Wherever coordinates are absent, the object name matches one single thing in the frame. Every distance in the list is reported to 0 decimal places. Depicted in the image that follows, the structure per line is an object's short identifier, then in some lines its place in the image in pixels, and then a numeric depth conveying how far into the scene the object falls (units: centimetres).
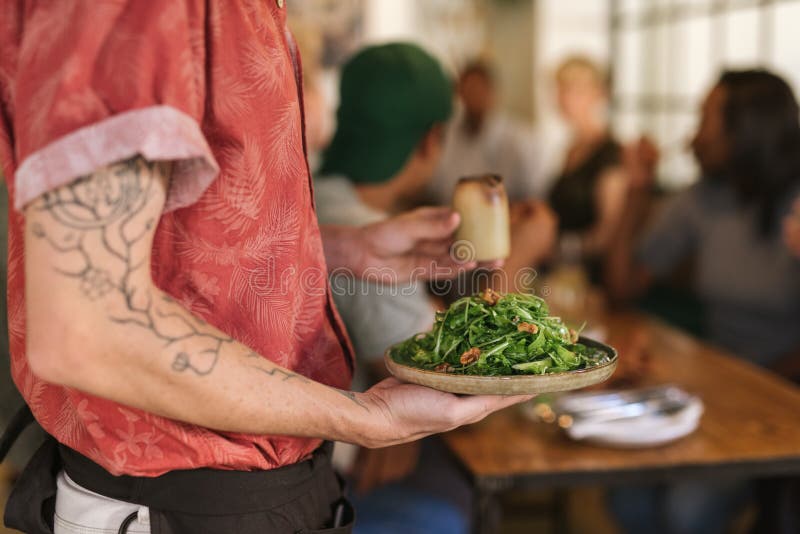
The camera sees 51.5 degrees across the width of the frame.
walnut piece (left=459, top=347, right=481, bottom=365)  108
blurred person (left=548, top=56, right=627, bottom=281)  474
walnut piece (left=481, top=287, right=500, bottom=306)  120
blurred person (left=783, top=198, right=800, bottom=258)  258
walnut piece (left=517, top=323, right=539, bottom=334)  111
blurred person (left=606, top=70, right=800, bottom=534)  289
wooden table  171
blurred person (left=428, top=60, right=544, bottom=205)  567
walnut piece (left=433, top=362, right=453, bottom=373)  106
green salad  108
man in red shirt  77
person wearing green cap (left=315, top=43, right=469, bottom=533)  209
